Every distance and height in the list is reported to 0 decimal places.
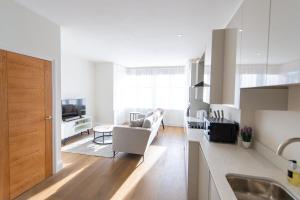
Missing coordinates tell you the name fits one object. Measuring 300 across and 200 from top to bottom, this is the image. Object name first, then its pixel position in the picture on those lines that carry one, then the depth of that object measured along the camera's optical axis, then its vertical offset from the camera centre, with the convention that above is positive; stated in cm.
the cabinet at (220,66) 188 +37
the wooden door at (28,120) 209 -37
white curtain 660 +23
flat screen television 451 -41
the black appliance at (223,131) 202 -42
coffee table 420 -121
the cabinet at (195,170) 190 -92
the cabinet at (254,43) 103 +39
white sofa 331 -89
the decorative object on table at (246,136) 184 -43
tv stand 421 -89
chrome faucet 94 -26
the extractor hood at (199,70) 433 +70
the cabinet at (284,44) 72 +27
